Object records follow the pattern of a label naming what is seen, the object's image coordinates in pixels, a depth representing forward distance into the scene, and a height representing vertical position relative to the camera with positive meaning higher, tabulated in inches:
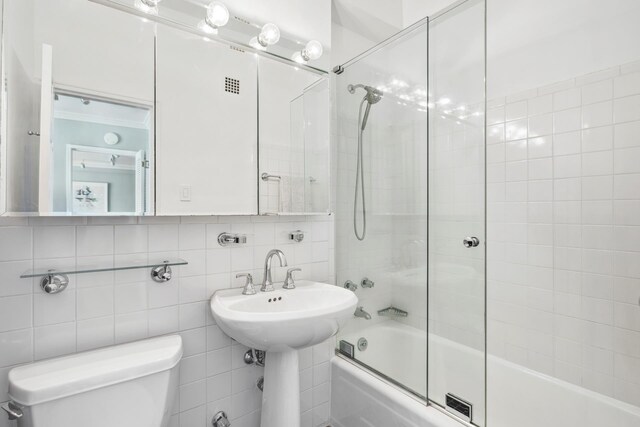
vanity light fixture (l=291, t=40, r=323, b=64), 58.5 +31.5
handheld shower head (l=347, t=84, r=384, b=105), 64.2 +25.7
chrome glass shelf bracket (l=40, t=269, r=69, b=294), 37.3 -9.0
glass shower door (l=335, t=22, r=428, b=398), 55.2 +1.6
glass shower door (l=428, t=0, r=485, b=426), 45.3 +0.4
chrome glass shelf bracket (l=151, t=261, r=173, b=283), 44.6 -9.3
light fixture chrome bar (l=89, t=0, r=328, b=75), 42.6 +29.4
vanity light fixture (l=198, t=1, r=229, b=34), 46.8 +31.1
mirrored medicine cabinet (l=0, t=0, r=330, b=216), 37.2 +13.8
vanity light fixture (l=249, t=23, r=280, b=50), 52.4 +31.1
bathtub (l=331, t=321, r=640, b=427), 47.1 -34.2
